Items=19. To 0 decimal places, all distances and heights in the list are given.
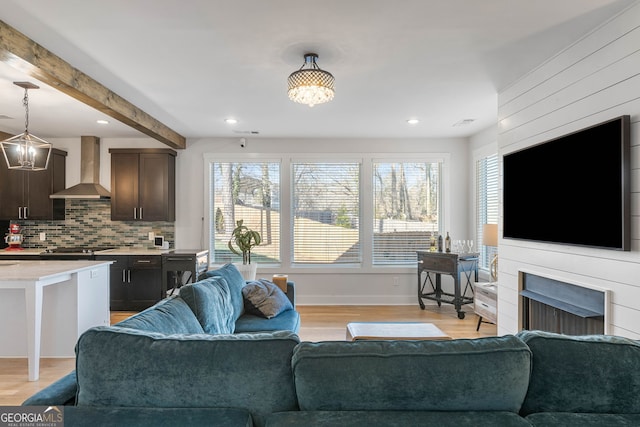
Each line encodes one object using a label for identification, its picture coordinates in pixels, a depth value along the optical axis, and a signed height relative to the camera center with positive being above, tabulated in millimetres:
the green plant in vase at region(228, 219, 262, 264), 4793 -329
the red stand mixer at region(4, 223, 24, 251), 5137 -331
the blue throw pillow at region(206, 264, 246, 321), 2977 -601
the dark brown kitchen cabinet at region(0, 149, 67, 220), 5043 +351
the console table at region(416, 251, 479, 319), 4742 -816
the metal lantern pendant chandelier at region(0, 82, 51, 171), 3271 +656
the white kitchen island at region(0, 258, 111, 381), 3270 -883
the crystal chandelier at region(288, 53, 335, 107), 2574 +948
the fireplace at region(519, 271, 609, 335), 2328 -653
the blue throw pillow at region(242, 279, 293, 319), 3133 -760
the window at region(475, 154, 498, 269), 4805 +239
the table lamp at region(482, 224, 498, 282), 3960 -224
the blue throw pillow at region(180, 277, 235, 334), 2248 -595
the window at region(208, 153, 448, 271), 5527 +148
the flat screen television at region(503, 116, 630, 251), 2084 +190
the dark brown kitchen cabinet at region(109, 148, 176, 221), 5227 +447
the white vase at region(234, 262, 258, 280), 4543 -707
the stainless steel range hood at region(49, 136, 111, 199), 5230 +719
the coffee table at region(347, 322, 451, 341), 2691 -927
